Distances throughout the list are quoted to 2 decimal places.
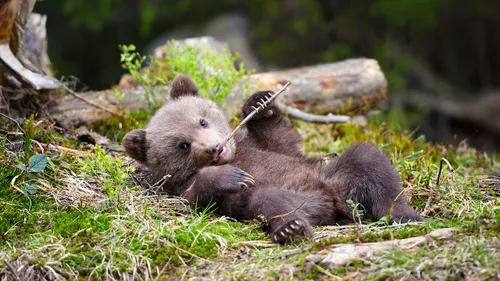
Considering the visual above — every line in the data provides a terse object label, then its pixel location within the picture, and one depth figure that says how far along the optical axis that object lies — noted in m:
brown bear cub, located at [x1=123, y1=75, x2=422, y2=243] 9.10
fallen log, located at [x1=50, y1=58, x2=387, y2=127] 14.31
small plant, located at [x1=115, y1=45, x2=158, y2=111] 13.45
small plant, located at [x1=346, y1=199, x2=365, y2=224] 8.82
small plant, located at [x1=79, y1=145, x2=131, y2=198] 9.15
